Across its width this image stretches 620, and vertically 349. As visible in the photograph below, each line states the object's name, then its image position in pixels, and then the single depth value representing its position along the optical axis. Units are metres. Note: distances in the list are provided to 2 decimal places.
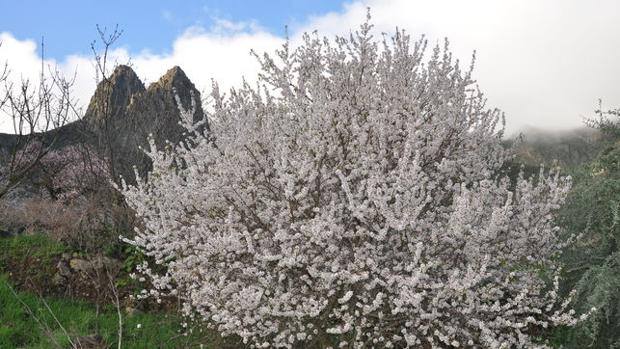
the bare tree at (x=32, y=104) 8.94
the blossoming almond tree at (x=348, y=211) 4.85
